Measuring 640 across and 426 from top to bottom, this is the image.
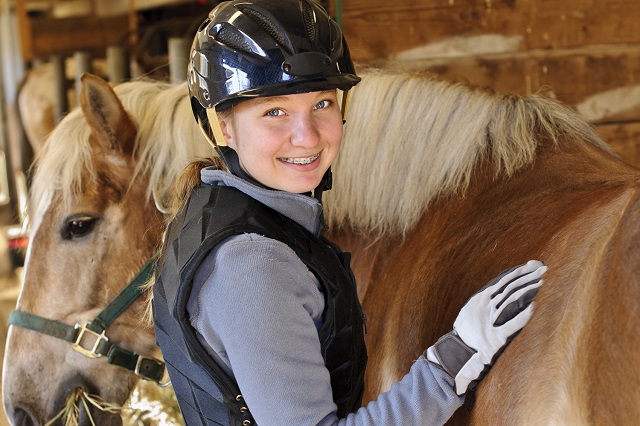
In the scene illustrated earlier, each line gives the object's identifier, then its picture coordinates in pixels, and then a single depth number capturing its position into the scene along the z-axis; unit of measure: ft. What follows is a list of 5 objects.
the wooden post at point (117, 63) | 17.26
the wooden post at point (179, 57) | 11.97
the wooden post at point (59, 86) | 19.17
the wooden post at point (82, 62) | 18.26
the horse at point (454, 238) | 3.41
